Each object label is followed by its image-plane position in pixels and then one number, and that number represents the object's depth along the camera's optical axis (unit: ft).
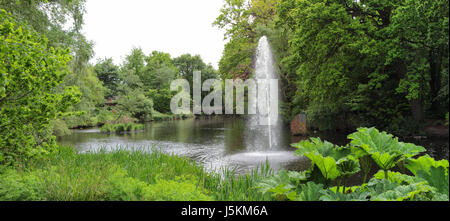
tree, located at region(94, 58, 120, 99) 133.18
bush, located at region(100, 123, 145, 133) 66.59
